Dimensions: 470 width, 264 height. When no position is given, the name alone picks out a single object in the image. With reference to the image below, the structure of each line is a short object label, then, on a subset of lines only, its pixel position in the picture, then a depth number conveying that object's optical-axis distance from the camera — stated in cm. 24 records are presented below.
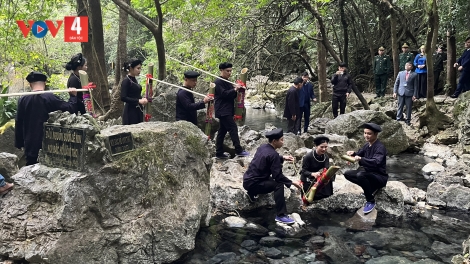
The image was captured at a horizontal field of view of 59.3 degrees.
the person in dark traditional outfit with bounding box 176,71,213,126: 821
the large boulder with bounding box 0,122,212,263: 464
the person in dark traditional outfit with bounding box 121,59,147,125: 755
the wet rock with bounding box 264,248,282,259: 554
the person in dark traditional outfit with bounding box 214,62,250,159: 898
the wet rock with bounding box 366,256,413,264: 532
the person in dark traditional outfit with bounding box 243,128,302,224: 657
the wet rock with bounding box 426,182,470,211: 730
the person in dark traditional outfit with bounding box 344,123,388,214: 681
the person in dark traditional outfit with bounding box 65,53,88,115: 729
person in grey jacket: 1361
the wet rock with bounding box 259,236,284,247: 593
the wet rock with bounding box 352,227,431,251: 589
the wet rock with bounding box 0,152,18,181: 535
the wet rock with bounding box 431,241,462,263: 549
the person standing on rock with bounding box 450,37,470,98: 1338
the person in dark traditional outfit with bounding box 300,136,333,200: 702
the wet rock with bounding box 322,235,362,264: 541
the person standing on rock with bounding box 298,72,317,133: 1314
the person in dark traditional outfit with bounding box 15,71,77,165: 598
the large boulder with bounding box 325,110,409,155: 1162
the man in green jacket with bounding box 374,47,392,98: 1698
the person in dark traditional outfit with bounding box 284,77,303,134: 1218
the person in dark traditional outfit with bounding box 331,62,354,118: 1354
